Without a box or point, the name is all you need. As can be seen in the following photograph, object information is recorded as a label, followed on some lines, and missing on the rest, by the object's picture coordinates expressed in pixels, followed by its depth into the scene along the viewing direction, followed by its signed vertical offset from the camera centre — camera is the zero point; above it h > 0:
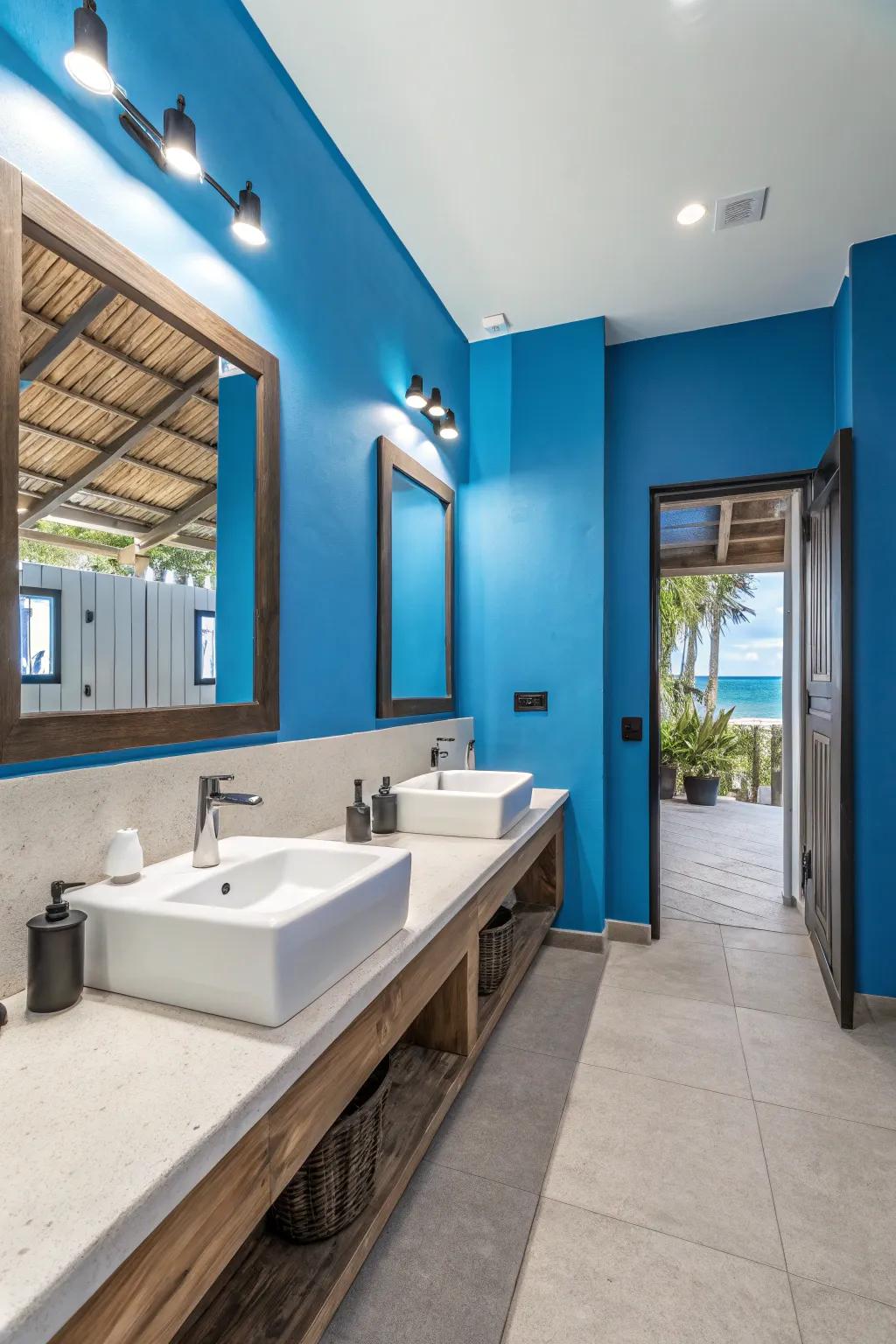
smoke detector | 3.07 +1.65
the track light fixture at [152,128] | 1.11 +1.06
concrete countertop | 0.57 -0.50
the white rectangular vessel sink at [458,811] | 2.04 -0.43
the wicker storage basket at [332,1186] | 1.17 -0.92
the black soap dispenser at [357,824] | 1.79 -0.40
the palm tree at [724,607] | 8.77 +0.93
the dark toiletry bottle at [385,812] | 2.04 -0.42
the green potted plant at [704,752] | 6.90 -0.81
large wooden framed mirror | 1.10 +0.35
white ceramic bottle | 1.18 -0.33
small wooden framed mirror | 2.38 +0.35
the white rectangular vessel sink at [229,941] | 0.93 -0.40
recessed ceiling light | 2.35 +1.65
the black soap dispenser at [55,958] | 0.95 -0.41
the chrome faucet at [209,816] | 1.33 -0.29
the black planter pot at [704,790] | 6.90 -1.21
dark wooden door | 2.43 -0.19
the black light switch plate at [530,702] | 3.11 -0.13
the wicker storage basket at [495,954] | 2.17 -0.92
